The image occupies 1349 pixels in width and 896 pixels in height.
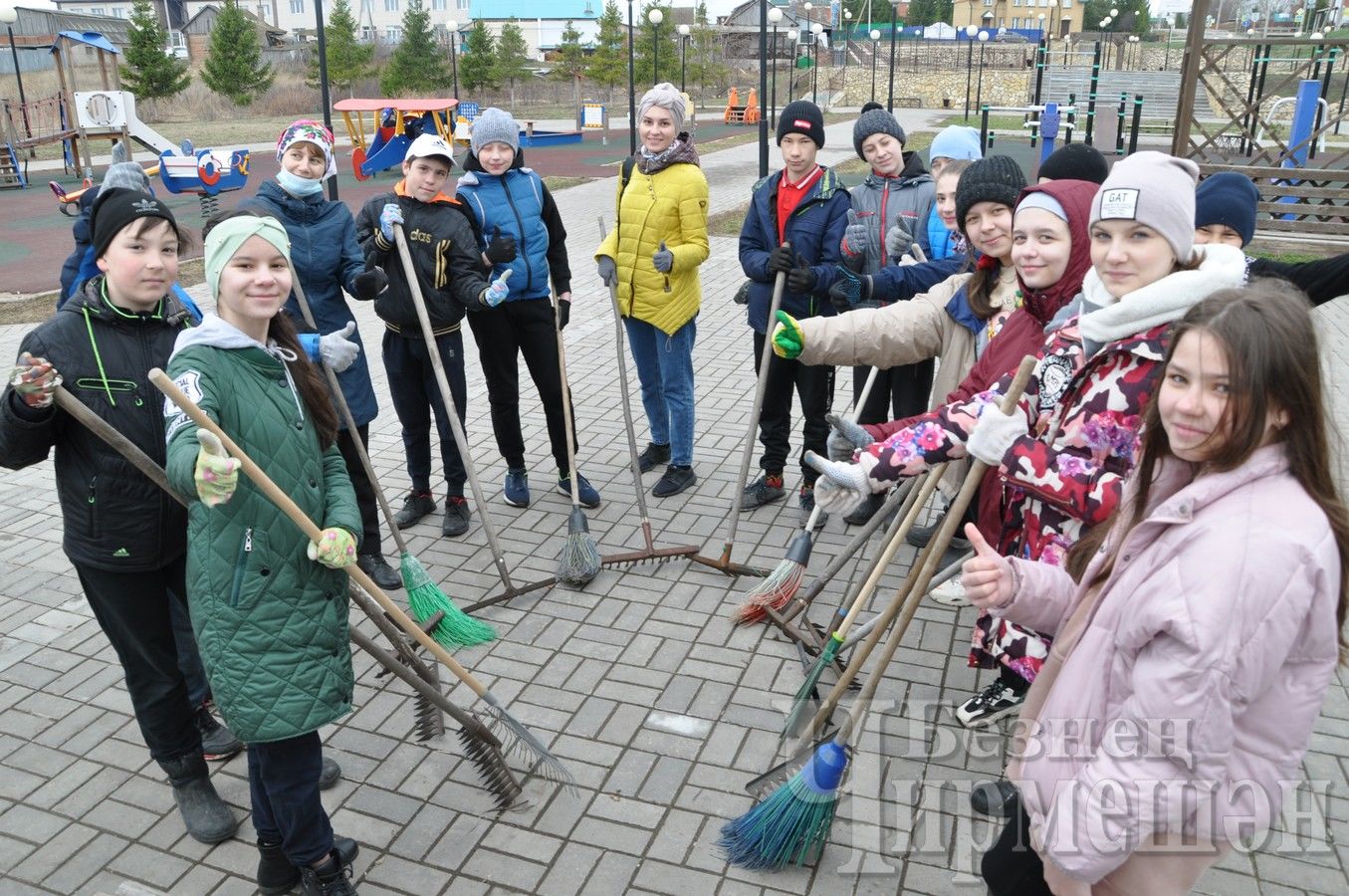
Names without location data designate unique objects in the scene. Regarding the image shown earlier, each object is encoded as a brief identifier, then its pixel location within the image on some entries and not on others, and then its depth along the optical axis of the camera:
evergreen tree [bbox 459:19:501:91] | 41.16
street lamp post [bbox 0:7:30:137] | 20.20
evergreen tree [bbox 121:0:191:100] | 34.78
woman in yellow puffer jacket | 5.39
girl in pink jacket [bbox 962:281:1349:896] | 1.77
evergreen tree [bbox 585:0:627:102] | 36.66
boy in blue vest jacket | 5.18
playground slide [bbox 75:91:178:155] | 19.69
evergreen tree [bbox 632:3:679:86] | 37.62
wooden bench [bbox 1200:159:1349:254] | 11.62
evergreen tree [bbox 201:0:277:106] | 37.84
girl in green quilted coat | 2.60
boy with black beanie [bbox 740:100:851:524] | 5.07
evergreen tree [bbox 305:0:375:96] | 39.50
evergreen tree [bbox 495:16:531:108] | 43.28
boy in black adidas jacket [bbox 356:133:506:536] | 4.89
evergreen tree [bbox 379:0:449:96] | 39.81
